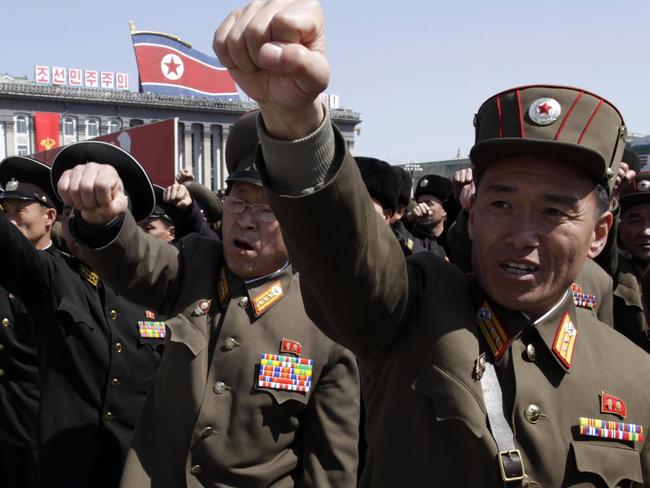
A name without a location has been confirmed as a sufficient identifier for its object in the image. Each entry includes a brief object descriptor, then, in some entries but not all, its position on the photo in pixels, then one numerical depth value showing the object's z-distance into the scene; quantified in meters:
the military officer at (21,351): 3.81
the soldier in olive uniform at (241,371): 2.32
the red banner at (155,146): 4.79
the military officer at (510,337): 1.38
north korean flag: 42.69
